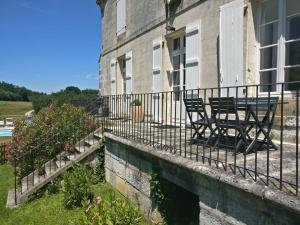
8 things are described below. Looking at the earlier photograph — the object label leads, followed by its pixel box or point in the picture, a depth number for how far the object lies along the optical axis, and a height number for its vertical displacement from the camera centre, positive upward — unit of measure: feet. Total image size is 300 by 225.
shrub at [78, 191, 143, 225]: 9.93 -4.95
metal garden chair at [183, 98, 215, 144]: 10.28 -0.28
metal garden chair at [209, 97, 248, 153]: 8.74 -0.32
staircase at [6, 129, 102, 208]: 15.53 -4.71
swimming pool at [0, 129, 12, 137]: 51.81 -6.55
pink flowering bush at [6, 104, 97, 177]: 18.04 -2.60
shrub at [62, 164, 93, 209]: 13.96 -5.33
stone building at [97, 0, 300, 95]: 12.19 +4.34
